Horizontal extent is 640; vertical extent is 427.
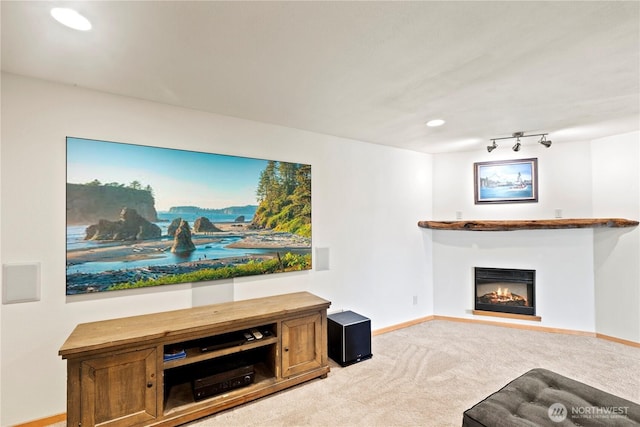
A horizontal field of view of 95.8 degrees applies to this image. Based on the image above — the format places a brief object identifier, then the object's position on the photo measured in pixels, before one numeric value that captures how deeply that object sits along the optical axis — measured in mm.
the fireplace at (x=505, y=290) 3939
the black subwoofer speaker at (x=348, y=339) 2881
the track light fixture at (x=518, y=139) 3268
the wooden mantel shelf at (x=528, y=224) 3383
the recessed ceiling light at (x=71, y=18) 1347
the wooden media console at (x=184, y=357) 1810
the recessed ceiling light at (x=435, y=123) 2938
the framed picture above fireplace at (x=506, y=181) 3938
